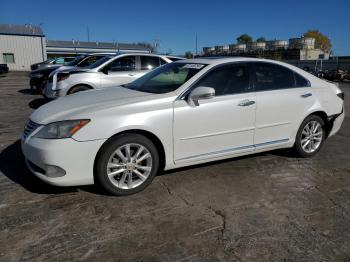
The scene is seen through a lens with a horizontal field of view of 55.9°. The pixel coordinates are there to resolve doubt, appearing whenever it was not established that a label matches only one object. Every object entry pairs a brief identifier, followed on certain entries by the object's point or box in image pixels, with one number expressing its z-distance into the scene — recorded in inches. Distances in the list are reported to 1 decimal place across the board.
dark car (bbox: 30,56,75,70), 767.5
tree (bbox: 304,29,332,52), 4276.6
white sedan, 134.7
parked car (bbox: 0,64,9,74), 1208.5
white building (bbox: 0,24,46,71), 1695.4
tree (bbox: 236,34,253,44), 5169.3
